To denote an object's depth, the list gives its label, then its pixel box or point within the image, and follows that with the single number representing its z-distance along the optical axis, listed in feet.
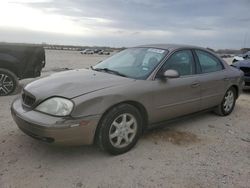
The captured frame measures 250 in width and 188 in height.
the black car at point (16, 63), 16.43
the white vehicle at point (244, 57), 26.56
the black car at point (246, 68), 20.27
